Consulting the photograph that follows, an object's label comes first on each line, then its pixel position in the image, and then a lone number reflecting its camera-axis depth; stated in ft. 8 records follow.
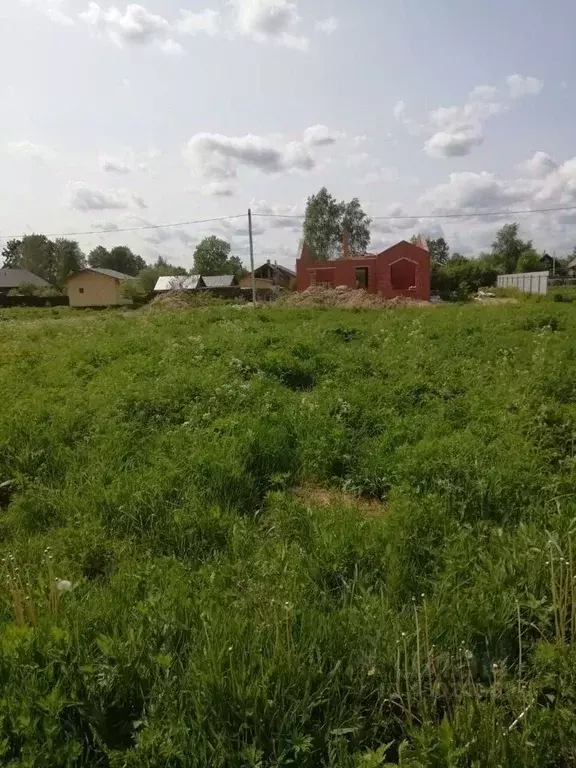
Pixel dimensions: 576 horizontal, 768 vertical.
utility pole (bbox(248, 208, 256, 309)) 95.05
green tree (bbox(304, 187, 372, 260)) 191.11
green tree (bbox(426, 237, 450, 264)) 284.72
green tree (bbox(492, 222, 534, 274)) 229.25
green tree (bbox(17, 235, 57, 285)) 258.57
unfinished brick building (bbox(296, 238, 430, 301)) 107.89
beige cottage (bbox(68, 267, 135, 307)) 142.92
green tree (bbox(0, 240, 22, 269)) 264.31
